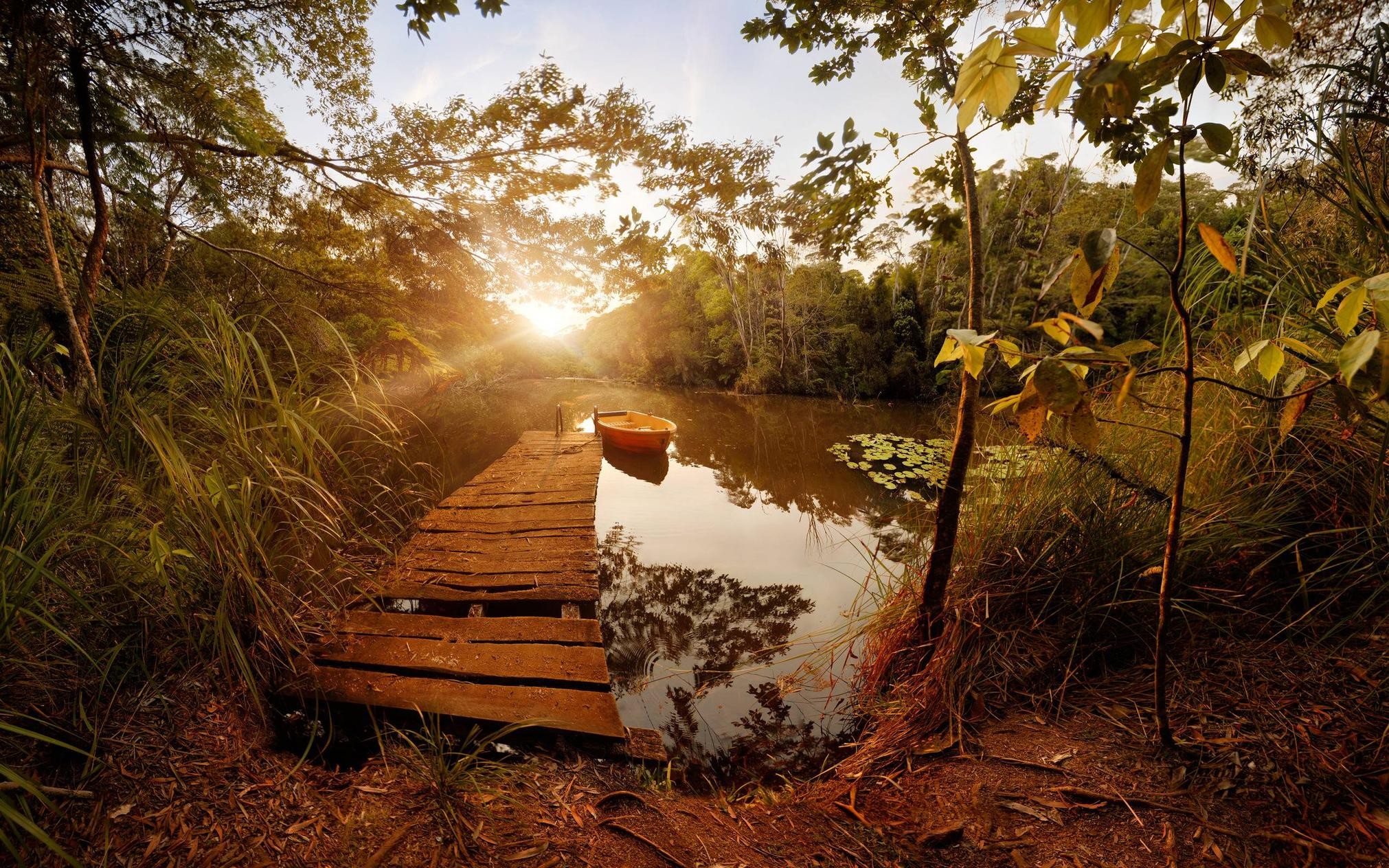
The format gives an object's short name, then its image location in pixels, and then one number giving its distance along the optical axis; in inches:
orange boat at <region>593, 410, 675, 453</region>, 355.3
